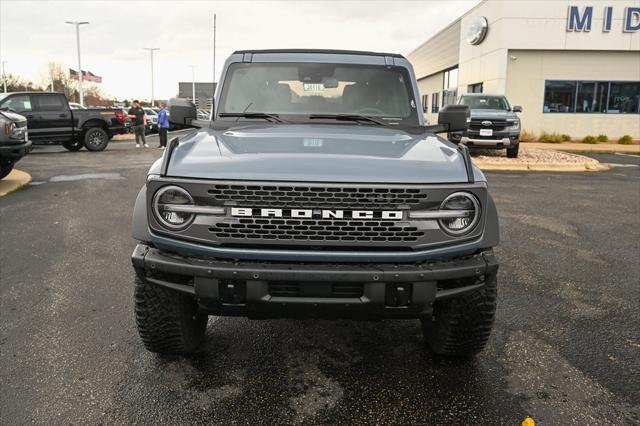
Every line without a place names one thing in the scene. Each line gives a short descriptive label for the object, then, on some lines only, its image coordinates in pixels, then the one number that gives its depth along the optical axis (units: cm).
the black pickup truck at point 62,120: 1725
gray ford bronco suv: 255
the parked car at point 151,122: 3297
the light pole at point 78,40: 4192
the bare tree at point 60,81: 6150
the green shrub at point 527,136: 2380
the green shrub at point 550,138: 2364
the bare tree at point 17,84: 5607
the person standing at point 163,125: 1963
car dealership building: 2306
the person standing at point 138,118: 2022
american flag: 4625
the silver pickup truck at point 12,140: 945
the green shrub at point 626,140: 2339
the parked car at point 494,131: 1540
